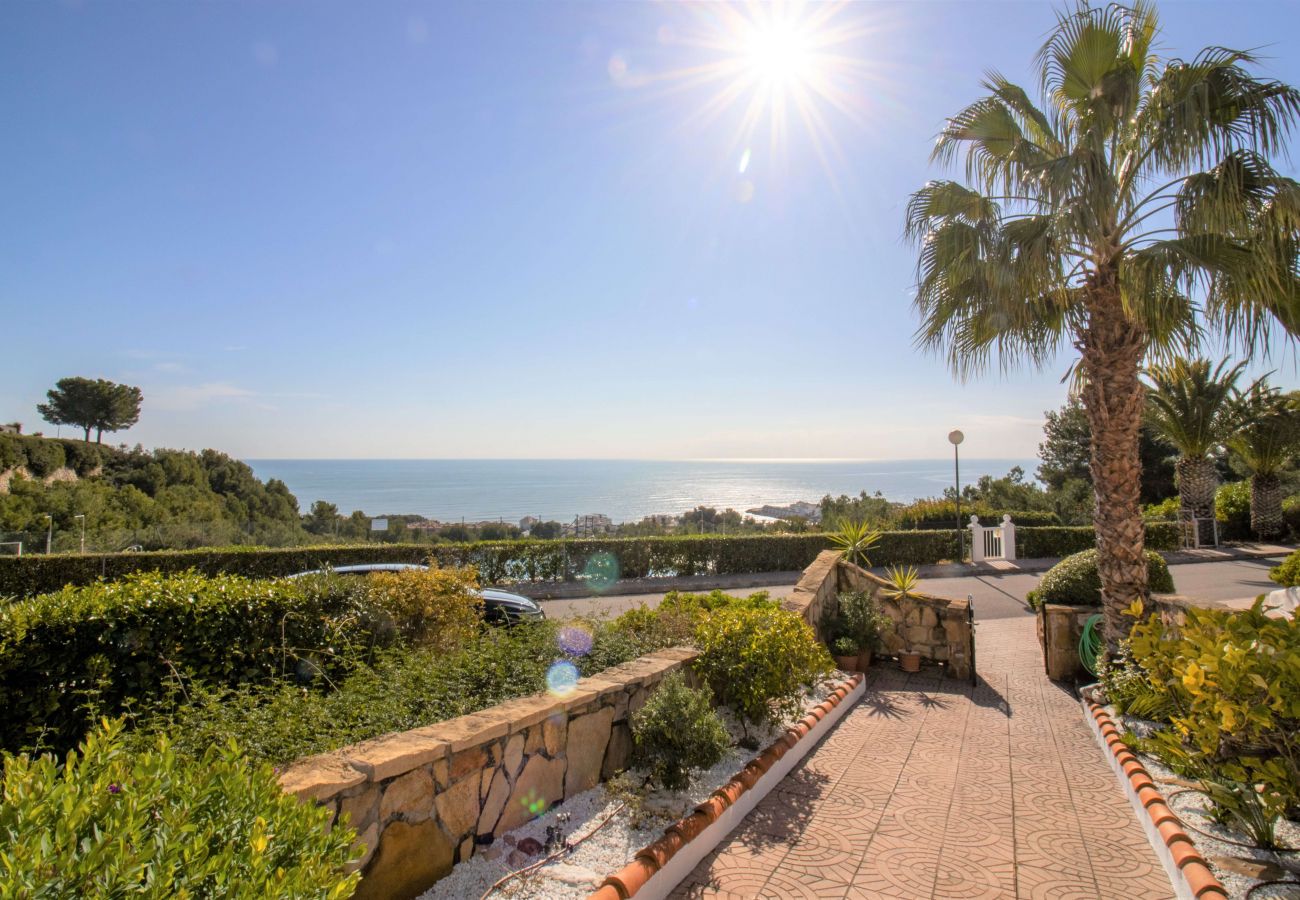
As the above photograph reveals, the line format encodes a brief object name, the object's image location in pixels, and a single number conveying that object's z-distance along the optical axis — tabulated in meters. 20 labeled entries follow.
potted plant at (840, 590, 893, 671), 7.62
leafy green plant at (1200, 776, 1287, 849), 3.09
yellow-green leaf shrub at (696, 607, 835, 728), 4.74
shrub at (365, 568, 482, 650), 5.70
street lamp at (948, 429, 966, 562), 17.28
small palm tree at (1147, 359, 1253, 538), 18.75
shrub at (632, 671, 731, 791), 3.86
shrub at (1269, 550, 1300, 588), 11.25
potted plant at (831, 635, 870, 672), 7.44
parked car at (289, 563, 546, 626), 8.42
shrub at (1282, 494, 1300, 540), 19.86
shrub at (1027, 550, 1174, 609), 7.82
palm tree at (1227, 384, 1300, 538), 18.30
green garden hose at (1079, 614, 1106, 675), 6.99
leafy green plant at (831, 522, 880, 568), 9.30
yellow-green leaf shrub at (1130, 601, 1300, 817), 2.95
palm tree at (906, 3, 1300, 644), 5.50
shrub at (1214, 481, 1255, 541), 20.69
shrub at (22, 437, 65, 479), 35.38
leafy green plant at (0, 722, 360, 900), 1.35
